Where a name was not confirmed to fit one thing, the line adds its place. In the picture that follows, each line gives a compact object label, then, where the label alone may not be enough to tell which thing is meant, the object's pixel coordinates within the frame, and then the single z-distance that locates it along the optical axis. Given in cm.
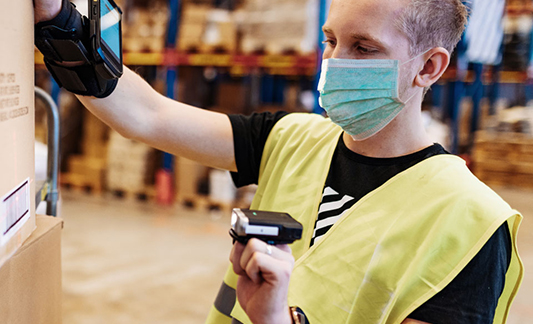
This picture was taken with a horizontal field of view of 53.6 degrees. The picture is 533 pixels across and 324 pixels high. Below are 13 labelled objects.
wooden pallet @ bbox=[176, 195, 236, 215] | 619
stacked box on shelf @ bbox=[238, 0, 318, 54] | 560
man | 112
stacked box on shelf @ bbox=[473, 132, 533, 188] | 767
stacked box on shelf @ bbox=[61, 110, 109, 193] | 692
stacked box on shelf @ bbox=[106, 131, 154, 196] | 656
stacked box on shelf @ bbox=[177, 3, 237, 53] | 613
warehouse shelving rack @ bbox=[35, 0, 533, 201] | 571
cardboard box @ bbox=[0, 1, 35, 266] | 86
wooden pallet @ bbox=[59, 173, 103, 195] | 693
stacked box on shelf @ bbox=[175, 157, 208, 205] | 634
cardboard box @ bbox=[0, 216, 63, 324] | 91
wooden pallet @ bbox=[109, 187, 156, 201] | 664
